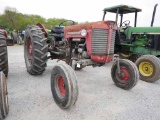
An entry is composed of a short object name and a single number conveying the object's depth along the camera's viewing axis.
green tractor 4.80
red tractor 2.72
